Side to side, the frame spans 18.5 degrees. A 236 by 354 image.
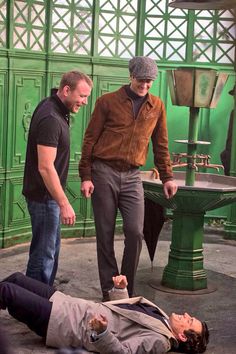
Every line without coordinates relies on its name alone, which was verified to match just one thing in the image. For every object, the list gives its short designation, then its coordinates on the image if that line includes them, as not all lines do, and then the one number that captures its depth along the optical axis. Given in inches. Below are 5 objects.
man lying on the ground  165.3
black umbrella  241.8
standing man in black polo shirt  181.5
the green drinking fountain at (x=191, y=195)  222.7
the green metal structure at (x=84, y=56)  285.1
